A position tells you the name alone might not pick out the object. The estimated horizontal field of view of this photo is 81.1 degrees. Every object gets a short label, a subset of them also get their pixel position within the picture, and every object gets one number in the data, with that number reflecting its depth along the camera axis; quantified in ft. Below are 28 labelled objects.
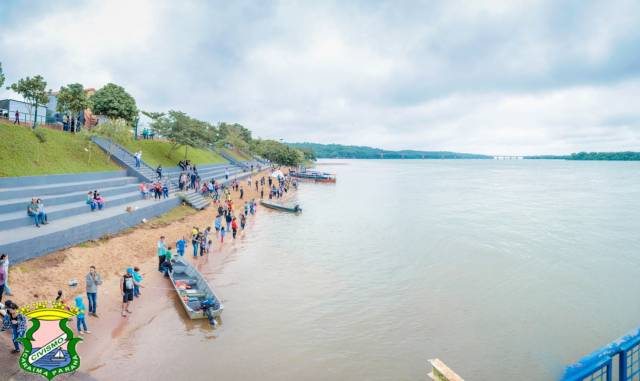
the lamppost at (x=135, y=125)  141.71
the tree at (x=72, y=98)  102.01
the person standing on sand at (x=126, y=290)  46.96
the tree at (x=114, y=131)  103.91
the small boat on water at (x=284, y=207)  137.49
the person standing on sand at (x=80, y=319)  41.39
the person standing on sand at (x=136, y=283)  51.36
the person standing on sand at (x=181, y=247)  70.18
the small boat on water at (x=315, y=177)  279.90
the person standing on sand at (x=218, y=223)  88.64
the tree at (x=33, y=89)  88.02
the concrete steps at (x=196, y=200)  112.11
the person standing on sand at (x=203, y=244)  74.95
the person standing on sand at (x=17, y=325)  33.14
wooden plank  29.97
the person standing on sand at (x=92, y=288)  44.27
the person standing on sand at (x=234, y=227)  91.50
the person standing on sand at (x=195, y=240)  74.28
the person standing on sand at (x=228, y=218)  95.66
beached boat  47.80
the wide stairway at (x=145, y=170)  109.50
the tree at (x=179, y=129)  144.97
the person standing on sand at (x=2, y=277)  41.86
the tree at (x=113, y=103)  128.67
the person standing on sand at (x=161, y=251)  61.82
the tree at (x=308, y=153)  562.25
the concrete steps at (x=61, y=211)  57.57
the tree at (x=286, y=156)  279.90
